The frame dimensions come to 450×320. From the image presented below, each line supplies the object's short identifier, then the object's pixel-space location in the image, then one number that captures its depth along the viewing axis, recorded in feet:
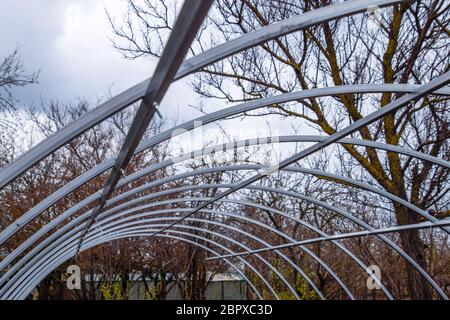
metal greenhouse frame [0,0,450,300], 11.38
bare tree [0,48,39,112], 41.04
